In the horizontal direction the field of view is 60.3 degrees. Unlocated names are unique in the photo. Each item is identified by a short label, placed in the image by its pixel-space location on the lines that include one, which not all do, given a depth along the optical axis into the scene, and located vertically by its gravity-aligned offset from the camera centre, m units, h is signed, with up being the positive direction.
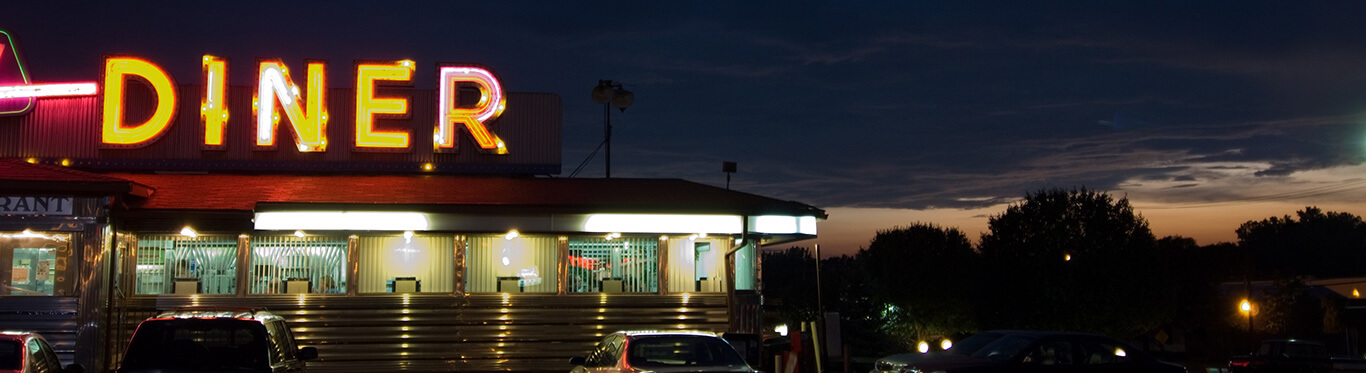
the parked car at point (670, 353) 13.05 -0.56
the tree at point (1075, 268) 41.31 +1.03
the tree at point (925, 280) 47.38 +0.79
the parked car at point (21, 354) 11.12 -0.35
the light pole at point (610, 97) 26.38 +4.69
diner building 18.66 +1.33
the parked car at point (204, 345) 11.62 -0.31
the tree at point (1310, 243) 85.88 +3.72
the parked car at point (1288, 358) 24.14 -1.36
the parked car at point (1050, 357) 15.48 -0.80
